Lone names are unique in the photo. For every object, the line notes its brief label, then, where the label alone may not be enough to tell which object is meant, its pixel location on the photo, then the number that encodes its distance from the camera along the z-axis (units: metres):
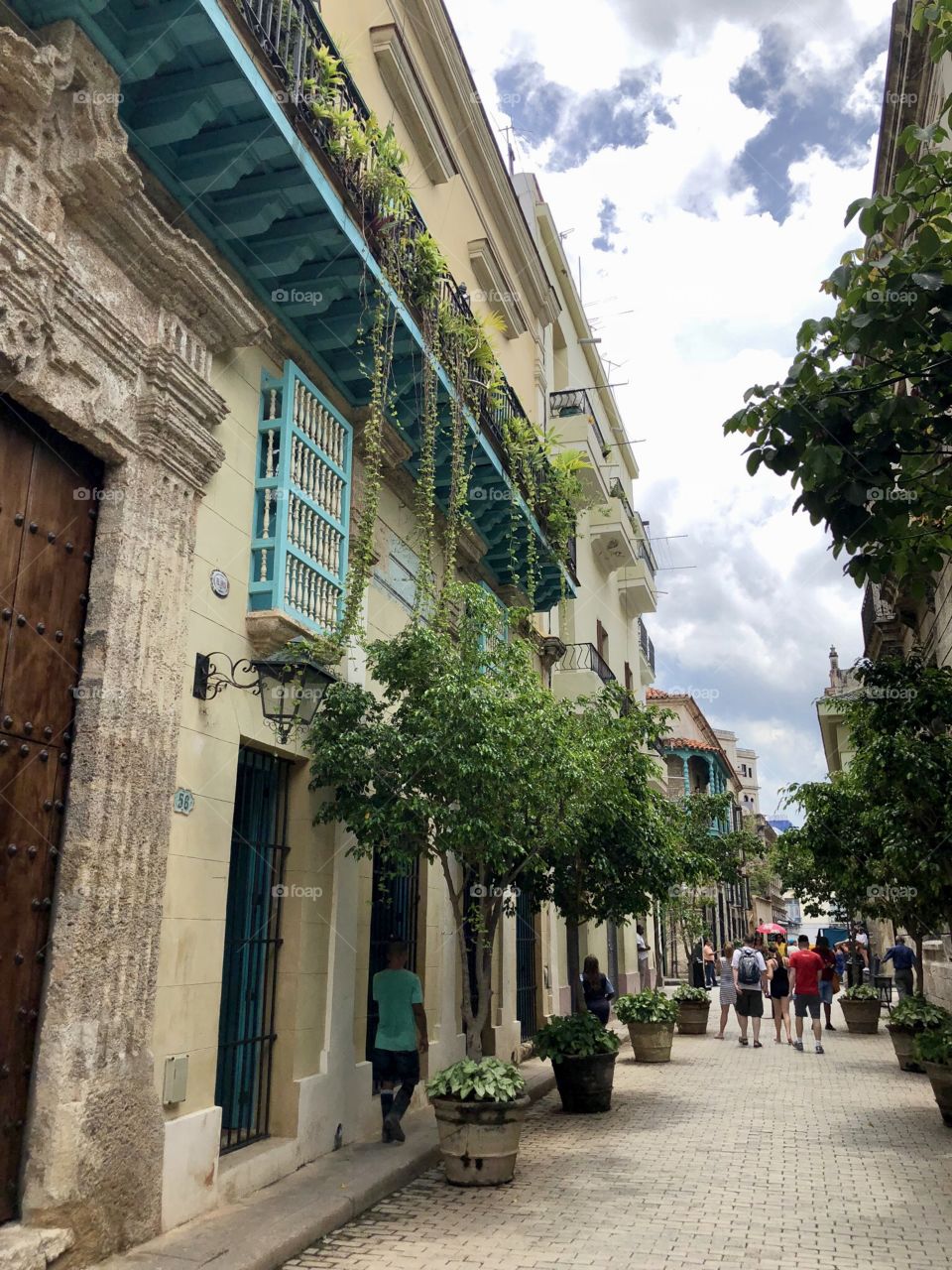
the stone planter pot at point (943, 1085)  8.59
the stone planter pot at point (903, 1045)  12.23
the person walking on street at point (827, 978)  17.48
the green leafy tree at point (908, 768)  9.09
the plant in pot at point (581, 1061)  9.61
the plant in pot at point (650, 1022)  13.22
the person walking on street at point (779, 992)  16.03
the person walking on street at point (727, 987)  17.22
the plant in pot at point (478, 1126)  6.77
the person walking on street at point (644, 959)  23.44
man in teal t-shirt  7.75
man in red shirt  15.06
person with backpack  15.52
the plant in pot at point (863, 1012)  17.47
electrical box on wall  5.46
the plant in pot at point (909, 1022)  11.85
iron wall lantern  6.36
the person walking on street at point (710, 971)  25.45
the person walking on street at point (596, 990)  12.33
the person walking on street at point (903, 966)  18.05
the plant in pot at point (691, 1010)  17.25
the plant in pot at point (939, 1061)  8.59
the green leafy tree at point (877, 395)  5.25
